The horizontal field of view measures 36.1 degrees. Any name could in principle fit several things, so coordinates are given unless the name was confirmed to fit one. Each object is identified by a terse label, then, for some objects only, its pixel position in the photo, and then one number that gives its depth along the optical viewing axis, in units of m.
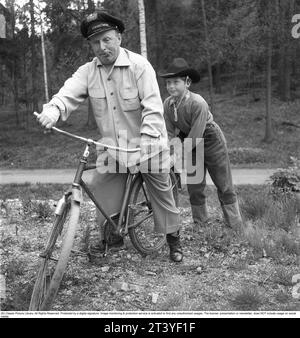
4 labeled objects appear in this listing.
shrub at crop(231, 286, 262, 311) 3.23
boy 4.59
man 3.50
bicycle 3.01
